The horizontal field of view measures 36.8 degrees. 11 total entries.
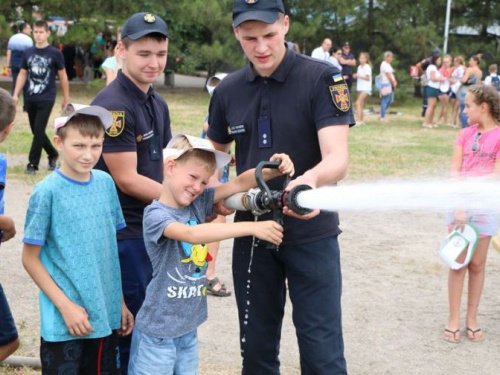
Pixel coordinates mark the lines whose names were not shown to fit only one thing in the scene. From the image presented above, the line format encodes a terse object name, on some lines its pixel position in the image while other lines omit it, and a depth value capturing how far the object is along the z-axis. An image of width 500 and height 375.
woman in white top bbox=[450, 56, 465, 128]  20.17
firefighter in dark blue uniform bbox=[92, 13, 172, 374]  3.79
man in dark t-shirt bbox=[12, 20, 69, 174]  10.66
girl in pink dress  5.38
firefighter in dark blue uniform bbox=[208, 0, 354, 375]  3.43
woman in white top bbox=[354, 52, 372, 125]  19.81
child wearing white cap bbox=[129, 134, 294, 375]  3.43
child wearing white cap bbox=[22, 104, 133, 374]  3.39
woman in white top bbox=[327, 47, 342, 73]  21.17
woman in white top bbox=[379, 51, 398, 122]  20.19
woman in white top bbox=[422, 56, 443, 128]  19.38
